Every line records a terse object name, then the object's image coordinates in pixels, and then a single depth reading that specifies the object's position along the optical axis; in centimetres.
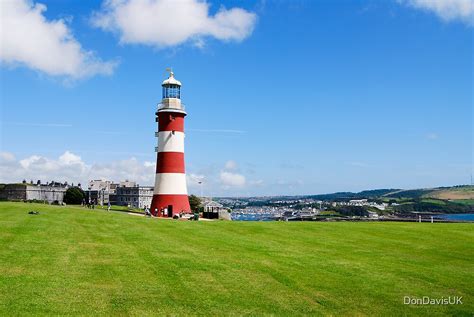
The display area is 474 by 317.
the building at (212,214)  5394
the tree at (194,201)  10428
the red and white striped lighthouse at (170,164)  5119
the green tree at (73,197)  13904
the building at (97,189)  18628
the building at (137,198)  19738
